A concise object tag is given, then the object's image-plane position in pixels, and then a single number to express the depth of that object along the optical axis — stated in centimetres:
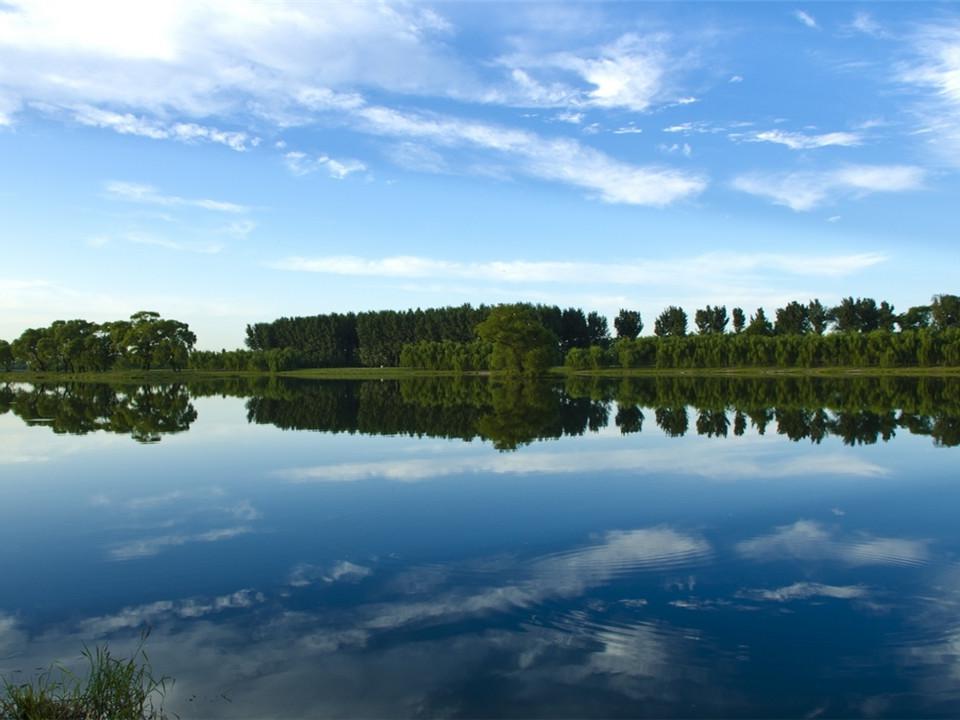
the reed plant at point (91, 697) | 646
